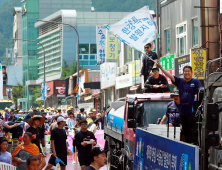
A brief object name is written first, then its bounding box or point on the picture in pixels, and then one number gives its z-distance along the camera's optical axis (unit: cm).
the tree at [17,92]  14625
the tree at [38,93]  12162
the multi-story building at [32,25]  13850
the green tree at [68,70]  11058
